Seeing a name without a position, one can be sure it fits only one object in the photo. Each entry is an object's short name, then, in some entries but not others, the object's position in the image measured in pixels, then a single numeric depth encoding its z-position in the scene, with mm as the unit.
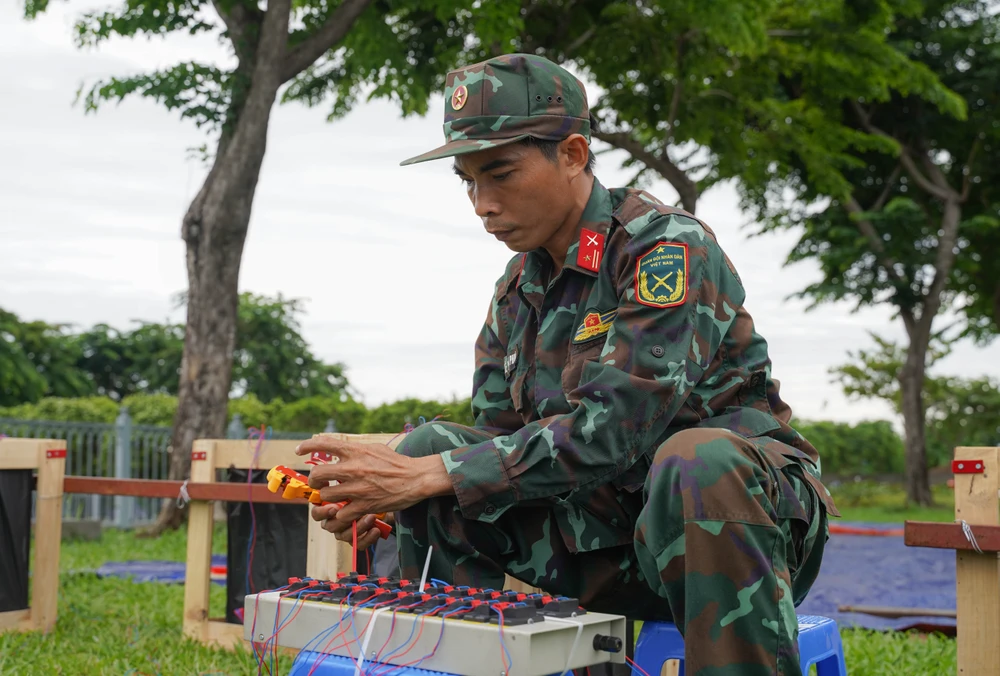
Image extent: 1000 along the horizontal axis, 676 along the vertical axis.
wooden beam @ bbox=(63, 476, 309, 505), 3971
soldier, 1658
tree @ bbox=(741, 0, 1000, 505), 17500
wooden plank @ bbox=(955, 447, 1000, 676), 2615
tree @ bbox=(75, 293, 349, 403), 24688
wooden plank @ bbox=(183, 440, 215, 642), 4141
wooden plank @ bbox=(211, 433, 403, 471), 3932
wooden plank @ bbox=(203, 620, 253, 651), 3973
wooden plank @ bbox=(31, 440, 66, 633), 4230
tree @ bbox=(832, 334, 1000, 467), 24203
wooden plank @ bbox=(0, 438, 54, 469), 4156
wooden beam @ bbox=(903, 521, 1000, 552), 2533
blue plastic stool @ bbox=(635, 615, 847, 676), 1984
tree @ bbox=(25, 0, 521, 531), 9805
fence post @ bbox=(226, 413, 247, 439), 13344
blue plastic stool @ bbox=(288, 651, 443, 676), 1601
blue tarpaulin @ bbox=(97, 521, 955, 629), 6238
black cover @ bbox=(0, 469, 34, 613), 4094
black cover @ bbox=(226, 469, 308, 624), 3992
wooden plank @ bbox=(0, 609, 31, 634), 4059
